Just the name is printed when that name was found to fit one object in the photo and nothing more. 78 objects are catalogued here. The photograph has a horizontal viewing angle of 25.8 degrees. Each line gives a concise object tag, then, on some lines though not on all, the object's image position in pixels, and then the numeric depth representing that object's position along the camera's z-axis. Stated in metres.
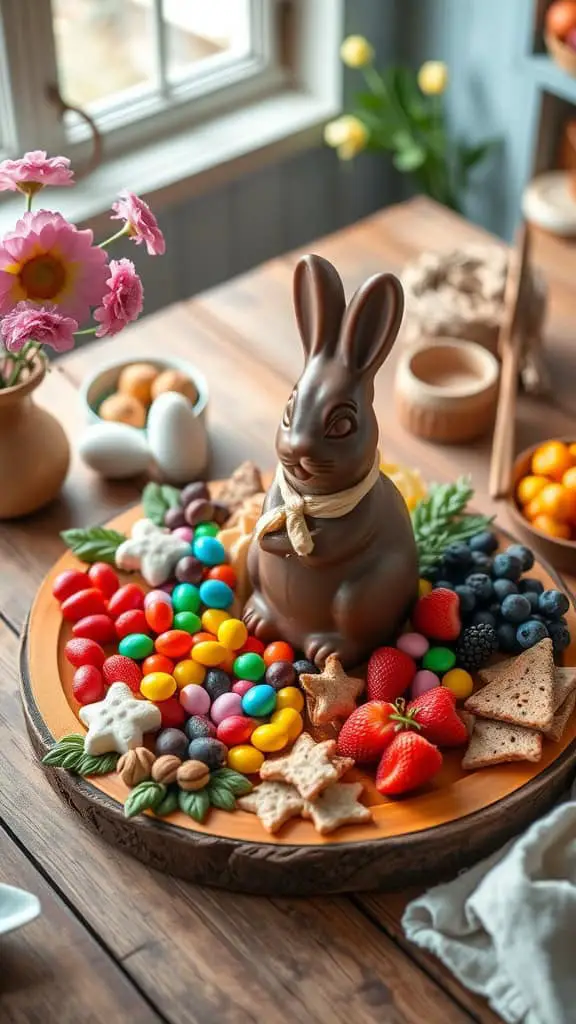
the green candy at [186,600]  1.14
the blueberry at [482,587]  1.12
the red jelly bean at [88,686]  1.07
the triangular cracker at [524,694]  1.02
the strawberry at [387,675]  1.05
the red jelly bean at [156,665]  1.09
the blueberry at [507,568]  1.13
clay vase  1.25
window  1.79
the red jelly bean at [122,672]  1.08
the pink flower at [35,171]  1.05
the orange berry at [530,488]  1.28
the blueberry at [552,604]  1.11
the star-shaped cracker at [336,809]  0.97
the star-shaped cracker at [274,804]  0.97
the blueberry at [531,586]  1.14
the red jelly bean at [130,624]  1.12
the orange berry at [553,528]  1.24
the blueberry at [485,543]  1.19
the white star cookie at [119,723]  1.02
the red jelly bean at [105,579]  1.18
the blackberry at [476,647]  1.08
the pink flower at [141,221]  1.07
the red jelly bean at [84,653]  1.10
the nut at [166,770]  0.99
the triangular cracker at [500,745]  1.01
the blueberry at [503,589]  1.12
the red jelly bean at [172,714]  1.05
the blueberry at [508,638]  1.10
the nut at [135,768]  1.00
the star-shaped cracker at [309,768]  0.98
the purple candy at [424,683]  1.06
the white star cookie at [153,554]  1.18
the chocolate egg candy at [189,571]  1.17
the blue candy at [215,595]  1.14
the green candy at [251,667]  1.08
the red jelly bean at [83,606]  1.15
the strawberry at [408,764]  0.98
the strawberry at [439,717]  1.01
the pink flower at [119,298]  1.06
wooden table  0.92
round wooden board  0.96
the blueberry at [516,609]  1.10
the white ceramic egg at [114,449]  1.34
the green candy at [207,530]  1.22
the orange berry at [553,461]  1.28
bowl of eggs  1.32
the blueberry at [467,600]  1.11
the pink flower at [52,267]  1.03
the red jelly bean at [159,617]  1.12
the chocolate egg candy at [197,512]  1.23
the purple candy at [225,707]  1.05
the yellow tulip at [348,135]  1.94
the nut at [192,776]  0.98
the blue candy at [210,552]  1.18
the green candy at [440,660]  1.08
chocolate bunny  0.95
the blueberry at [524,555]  1.16
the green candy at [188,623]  1.12
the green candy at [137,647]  1.10
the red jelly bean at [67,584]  1.17
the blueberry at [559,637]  1.10
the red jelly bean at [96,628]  1.12
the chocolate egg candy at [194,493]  1.26
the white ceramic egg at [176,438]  1.31
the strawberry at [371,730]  1.00
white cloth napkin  0.90
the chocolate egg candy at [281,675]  1.07
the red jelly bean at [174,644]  1.10
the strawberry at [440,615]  1.09
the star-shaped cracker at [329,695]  1.04
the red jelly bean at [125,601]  1.15
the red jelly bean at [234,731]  1.03
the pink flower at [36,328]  1.01
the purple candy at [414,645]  1.08
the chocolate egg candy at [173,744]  1.02
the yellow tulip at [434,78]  1.92
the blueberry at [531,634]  1.09
